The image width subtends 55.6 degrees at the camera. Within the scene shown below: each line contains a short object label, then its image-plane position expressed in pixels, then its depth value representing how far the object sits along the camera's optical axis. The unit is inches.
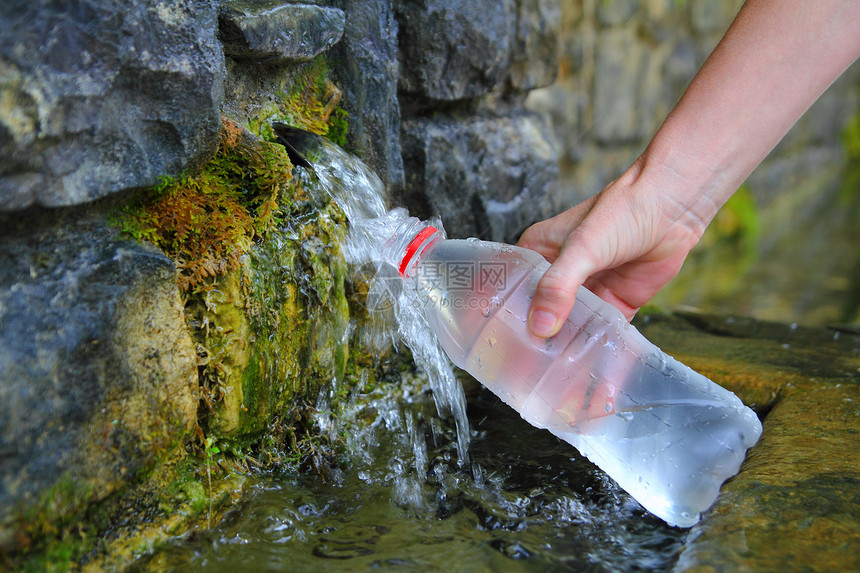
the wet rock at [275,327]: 15.6
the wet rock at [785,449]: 13.2
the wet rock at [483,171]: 22.7
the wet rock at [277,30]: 16.4
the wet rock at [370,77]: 19.7
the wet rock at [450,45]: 21.7
